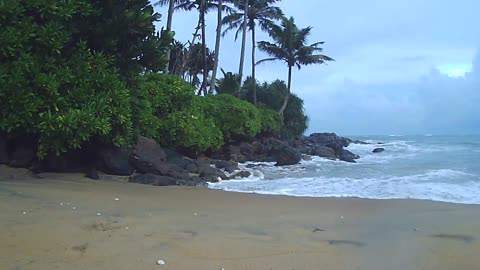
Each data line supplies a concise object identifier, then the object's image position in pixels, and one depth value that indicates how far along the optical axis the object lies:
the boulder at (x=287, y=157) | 19.62
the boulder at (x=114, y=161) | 10.64
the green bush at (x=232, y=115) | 22.44
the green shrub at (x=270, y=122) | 28.73
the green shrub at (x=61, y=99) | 8.28
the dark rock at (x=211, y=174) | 12.70
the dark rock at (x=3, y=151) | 9.62
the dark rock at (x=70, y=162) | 9.94
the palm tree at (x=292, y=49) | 33.38
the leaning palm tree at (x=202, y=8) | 25.75
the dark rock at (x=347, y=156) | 23.45
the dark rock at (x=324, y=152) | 25.53
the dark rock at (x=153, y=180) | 10.13
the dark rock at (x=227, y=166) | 15.76
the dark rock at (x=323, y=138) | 37.38
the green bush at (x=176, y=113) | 16.41
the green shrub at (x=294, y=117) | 36.88
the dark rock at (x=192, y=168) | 14.12
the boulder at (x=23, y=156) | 9.68
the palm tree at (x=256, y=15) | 30.30
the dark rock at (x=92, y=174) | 10.05
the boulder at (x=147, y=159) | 11.36
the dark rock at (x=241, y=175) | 13.71
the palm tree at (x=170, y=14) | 20.69
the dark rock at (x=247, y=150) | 22.60
